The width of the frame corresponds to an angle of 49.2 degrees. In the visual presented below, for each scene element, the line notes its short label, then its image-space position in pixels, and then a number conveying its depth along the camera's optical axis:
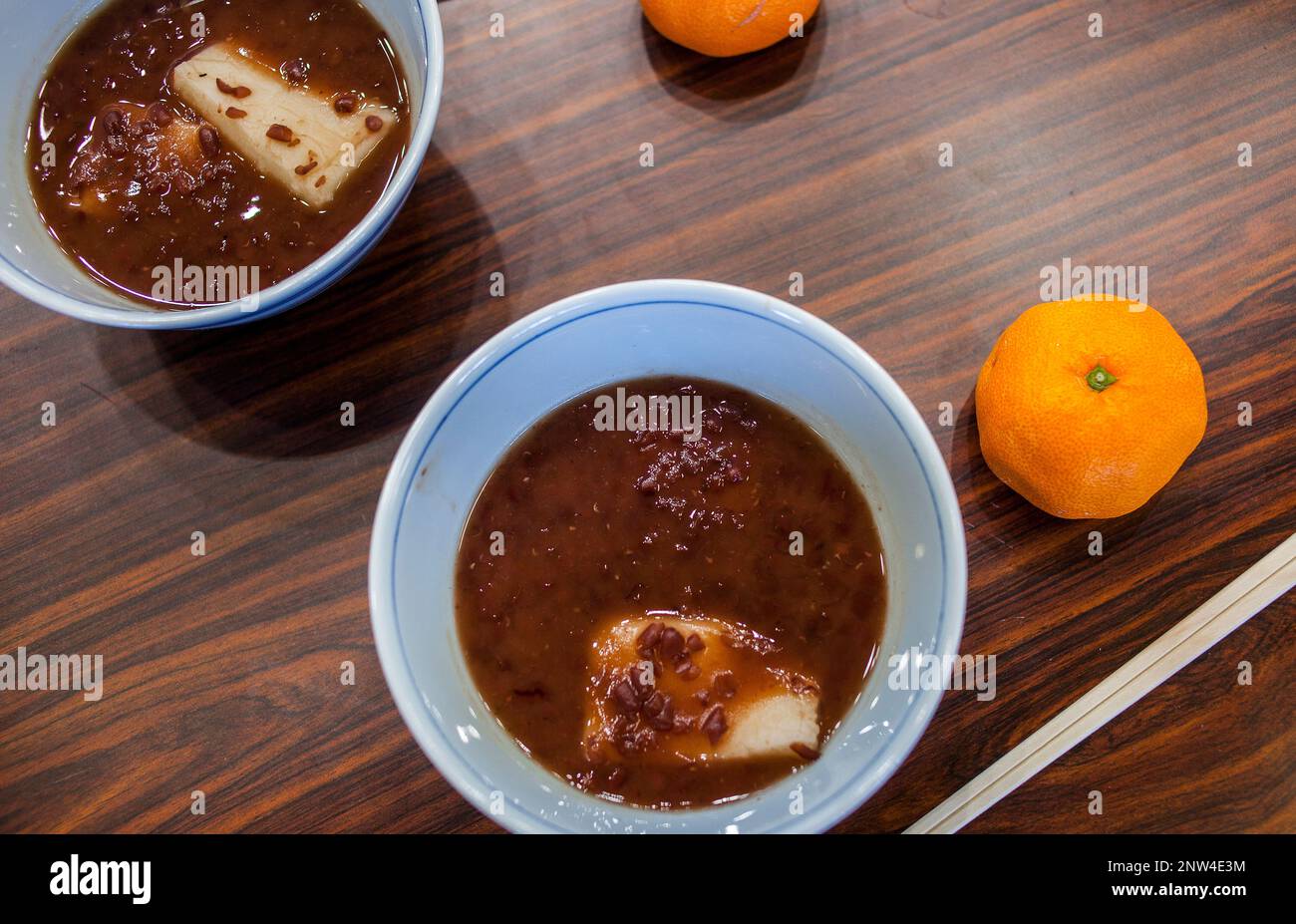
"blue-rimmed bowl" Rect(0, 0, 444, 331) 0.36
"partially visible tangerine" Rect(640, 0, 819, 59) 0.40
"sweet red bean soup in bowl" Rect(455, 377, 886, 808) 0.36
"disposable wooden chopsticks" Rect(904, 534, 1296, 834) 0.38
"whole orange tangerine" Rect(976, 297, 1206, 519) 0.36
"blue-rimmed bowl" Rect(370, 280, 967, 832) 0.34
